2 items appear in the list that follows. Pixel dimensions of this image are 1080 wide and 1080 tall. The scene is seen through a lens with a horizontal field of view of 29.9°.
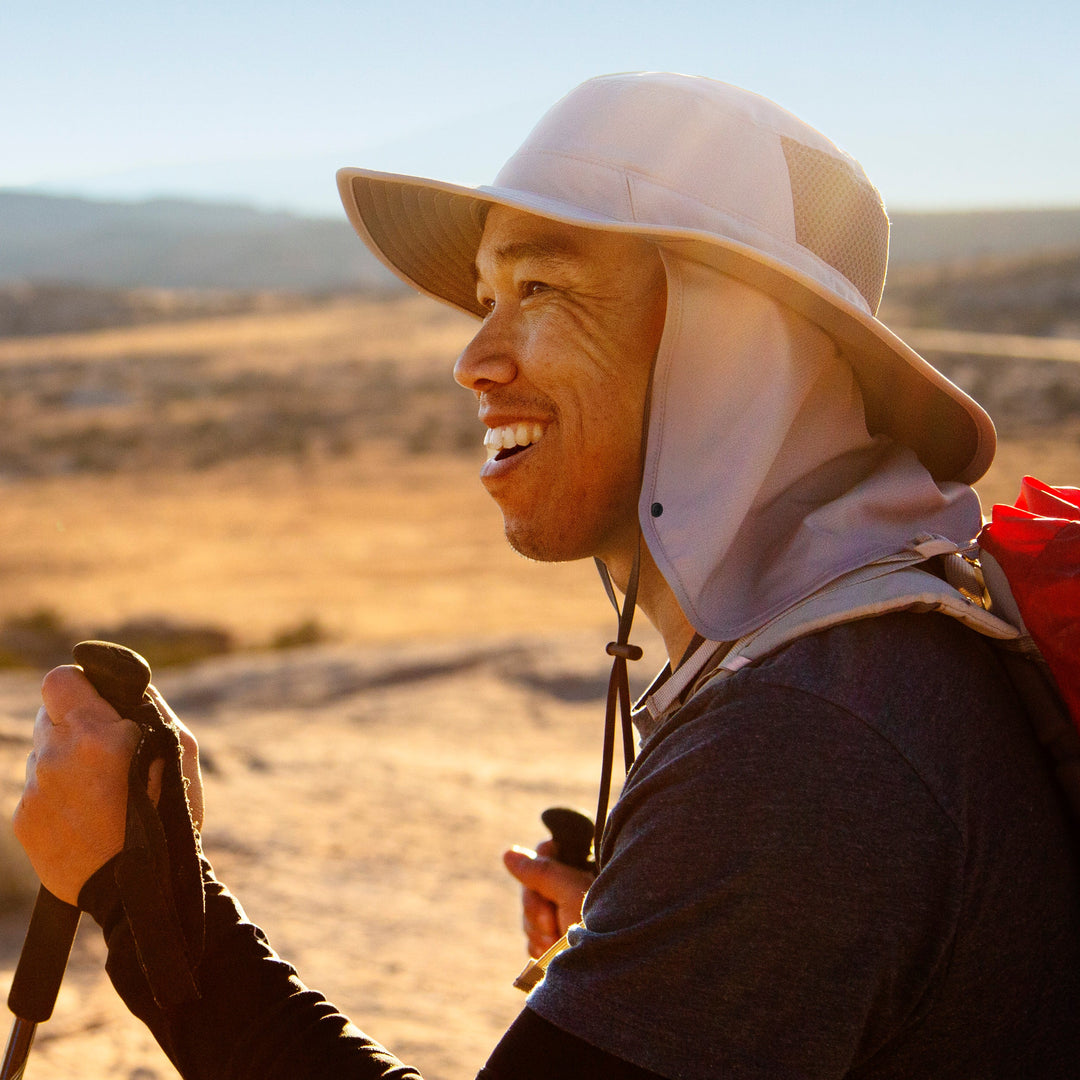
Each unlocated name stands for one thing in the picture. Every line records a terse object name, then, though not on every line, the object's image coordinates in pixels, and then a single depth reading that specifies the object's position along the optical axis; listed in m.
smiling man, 0.77
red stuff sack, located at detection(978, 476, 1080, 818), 0.82
